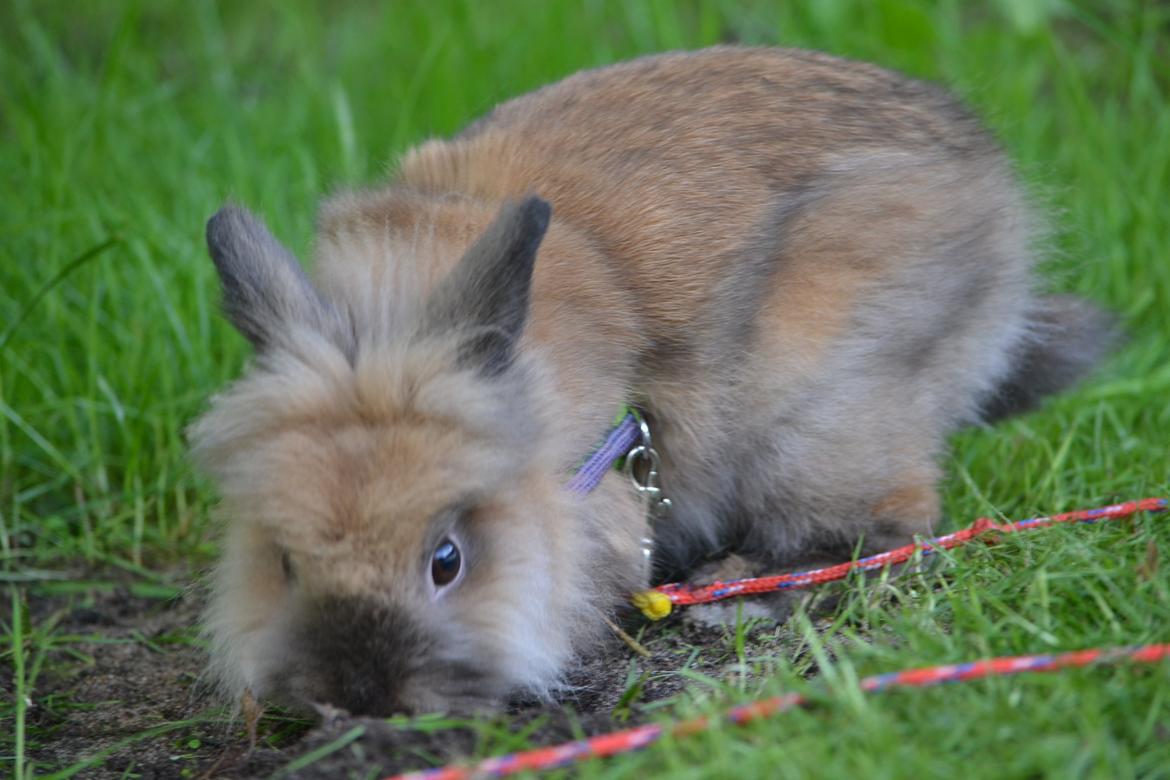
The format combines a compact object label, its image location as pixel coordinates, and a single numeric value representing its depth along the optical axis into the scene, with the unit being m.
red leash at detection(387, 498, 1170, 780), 4.43
